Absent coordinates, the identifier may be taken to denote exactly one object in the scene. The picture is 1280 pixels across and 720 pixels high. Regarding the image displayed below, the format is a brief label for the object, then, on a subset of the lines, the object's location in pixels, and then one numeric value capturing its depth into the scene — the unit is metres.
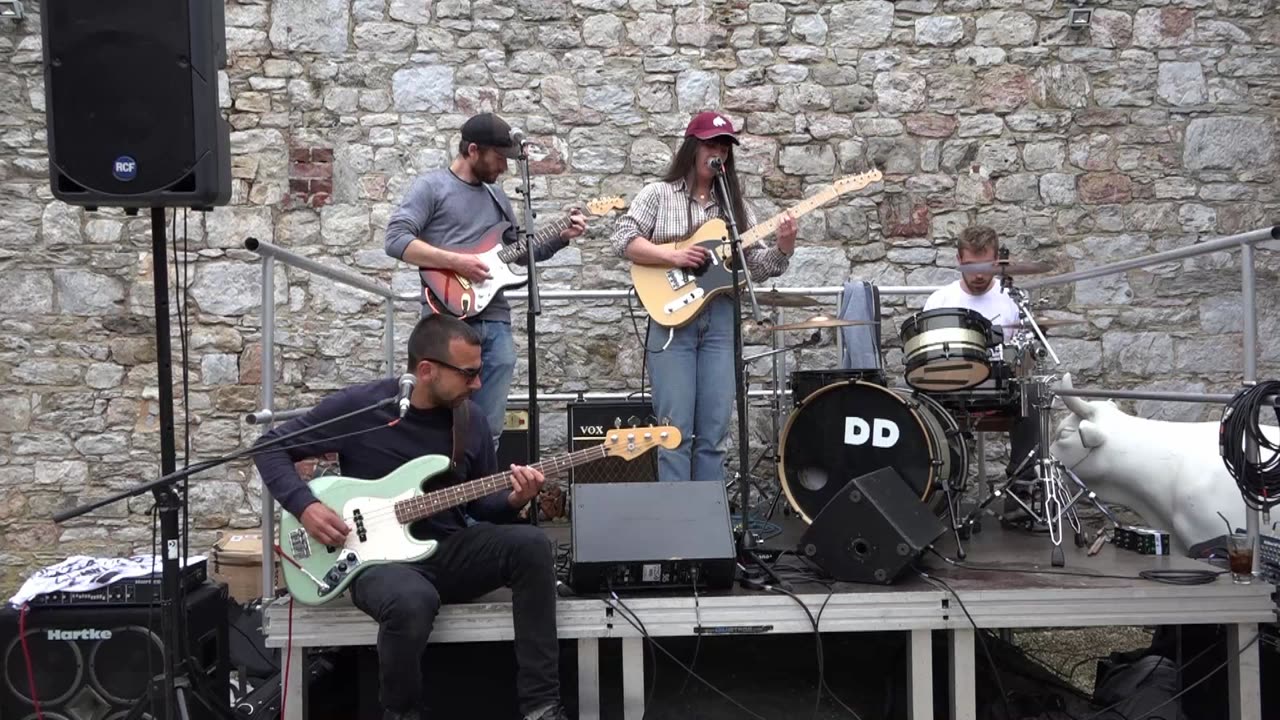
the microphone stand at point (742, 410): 3.68
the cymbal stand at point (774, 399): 5.68
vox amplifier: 5.09
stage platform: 3.26
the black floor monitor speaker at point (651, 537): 3.33
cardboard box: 5.29
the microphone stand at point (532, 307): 3.72
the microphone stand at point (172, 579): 2.73
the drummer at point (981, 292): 4.85
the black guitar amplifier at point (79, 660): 3.27
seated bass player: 3.01
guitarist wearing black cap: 4.03
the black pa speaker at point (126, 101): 2.88
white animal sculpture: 4.06
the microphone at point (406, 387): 2.66
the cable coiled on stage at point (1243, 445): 3.26
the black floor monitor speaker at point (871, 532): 3.41
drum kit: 3.91
